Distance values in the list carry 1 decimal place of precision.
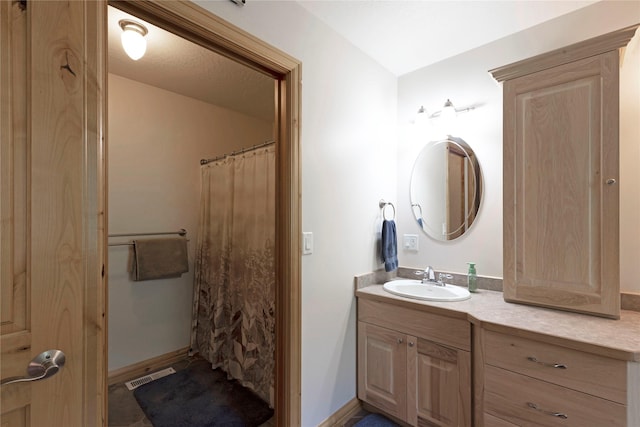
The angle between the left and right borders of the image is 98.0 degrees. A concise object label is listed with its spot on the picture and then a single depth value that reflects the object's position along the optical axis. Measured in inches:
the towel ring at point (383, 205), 86.0
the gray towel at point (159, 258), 91.8
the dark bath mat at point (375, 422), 68.1
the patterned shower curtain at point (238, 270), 79.8
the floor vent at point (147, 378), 84.9
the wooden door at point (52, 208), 29.9
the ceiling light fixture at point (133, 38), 62.7
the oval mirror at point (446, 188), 77.6
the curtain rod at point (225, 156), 81.0
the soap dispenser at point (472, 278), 72.7
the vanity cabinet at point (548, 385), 42.1
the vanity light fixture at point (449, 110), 77.0
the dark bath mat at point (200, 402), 70.9
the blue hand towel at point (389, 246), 80.9
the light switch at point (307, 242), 60.9
